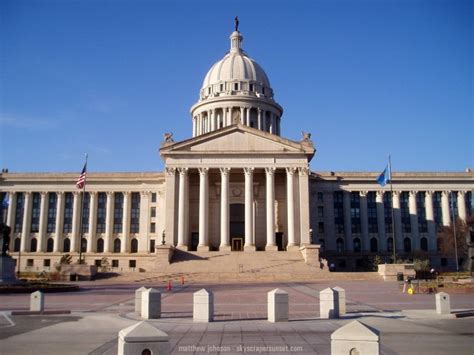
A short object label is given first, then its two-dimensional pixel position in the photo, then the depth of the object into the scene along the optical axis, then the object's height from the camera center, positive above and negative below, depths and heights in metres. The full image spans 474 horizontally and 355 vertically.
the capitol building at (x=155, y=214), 86.75 +7.30
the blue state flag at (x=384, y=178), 60.88 +9.37
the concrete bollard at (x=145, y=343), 7.68 -1.32
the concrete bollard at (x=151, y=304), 20.86 -2.00
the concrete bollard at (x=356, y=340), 7.90 -1.34
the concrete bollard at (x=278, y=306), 19.55 -1.96
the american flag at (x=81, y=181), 57.83 +8.71
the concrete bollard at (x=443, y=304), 22.30 -2.16
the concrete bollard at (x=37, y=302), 23.11 -2.08
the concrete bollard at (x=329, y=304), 20.70 -2.00
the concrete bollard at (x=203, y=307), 19.64 -1.98
